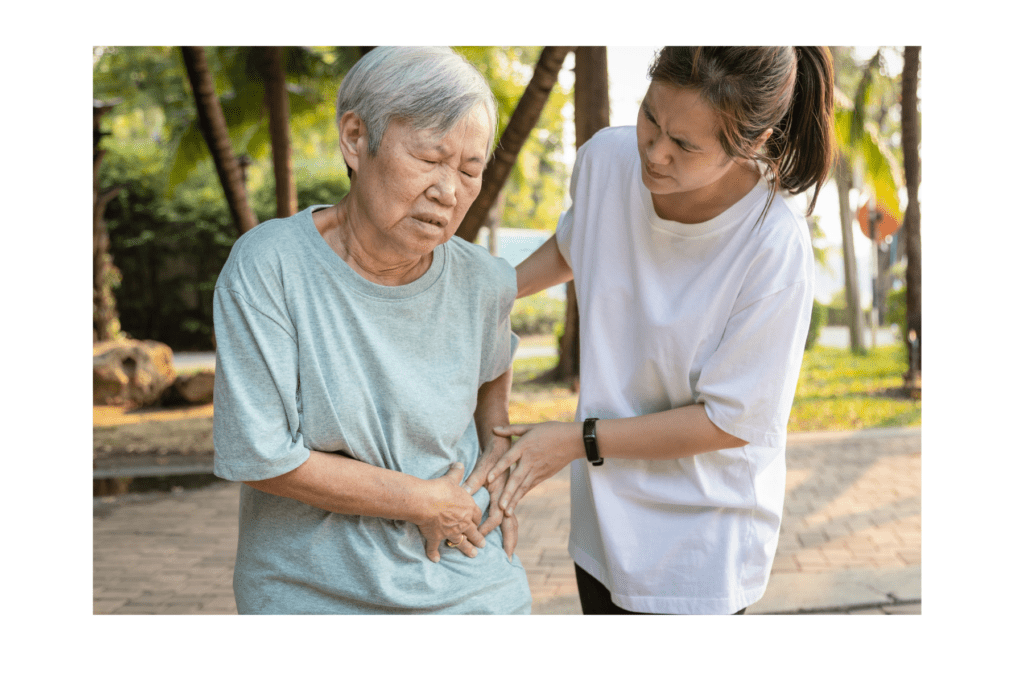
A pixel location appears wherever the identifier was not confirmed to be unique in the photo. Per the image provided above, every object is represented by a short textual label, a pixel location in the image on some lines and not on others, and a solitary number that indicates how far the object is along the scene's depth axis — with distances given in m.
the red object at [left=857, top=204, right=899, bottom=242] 13.41
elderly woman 1.41
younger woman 1.55
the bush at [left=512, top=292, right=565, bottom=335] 15.38
